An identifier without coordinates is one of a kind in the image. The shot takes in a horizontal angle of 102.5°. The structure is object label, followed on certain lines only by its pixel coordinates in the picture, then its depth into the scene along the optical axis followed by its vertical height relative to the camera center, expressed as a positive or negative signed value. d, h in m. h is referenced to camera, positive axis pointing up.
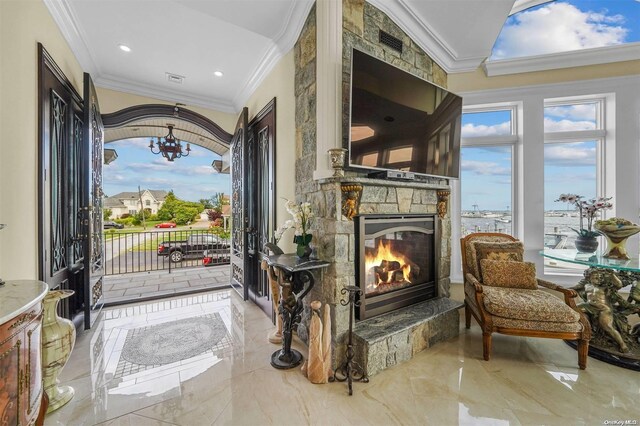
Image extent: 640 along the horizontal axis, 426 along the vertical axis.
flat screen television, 2.03 +0.81
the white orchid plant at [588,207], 2.64 +0.03
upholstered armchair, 2.05 -0.76
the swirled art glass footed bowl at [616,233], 2.36 -0.21
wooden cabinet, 1.04 -0.68
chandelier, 4.55 +1.16
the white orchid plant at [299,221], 2.09 -0.08
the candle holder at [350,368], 1.81 -1.17
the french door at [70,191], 2.11 +0.22
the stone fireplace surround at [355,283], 2.00 -0.66
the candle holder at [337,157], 1.96 +0.42
